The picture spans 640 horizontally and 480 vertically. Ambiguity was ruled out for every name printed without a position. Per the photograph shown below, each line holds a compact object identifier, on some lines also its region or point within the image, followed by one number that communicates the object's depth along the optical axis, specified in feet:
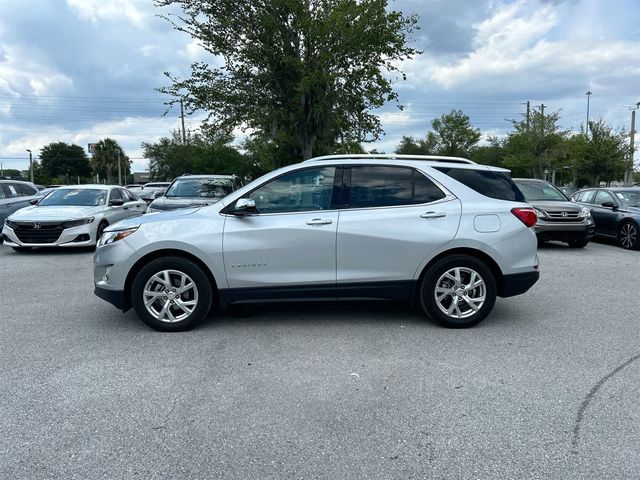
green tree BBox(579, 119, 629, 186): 110.93
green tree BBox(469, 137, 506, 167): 239.79
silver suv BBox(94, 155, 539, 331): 17.52
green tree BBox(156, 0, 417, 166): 57.41
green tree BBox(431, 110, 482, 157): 261.85
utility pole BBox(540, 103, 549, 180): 136.38
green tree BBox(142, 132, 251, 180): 139.23
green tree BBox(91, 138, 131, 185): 234.79
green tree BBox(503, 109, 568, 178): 135.13
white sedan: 36.29
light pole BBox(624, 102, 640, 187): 115.18
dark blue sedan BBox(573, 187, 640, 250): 41.91
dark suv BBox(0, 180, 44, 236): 43.57
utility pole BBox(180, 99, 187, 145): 169.37
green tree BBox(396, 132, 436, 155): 266.77
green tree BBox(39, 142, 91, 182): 274.57
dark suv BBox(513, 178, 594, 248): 39.73
